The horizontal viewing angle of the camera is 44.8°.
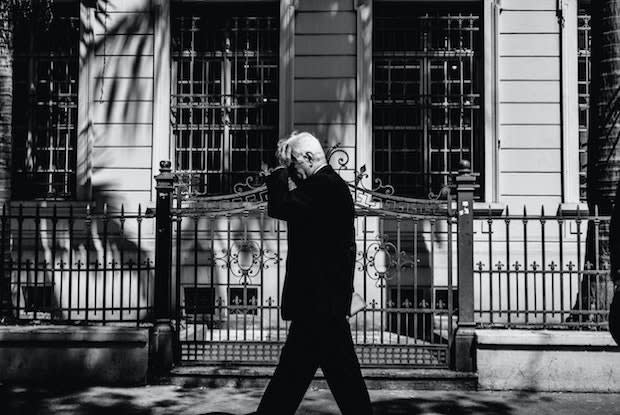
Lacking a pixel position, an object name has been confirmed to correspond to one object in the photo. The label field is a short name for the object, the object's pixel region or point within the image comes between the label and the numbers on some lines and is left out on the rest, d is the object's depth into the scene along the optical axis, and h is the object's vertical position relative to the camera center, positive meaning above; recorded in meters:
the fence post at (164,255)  7.34 -0.24
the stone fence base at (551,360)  6.97 -1.20
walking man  4.45 -0.39
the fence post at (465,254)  7.22 -0.22
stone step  7.09 -1.40
